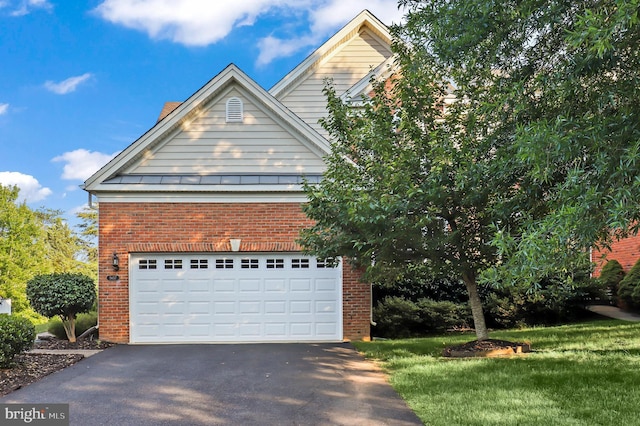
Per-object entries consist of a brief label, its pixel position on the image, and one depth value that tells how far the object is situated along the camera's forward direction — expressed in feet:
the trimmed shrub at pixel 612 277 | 55.62
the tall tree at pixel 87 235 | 122.31
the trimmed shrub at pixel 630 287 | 49.75
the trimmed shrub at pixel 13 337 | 28.37
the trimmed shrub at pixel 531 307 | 46.73
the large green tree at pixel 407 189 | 28.48
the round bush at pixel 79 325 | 43.29
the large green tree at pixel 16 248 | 65.46
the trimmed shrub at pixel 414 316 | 43.88
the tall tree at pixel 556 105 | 15.03
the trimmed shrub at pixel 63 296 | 39.19
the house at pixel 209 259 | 40.98
